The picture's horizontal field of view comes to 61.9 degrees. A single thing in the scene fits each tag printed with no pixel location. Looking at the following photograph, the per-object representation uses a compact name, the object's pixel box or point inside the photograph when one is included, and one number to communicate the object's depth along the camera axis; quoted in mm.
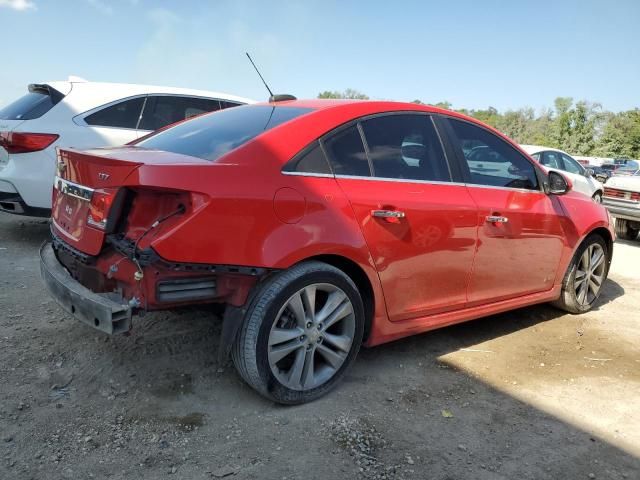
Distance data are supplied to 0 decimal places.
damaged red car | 2449
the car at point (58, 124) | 5371
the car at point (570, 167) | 11284
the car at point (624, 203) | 8883
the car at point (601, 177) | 14936
